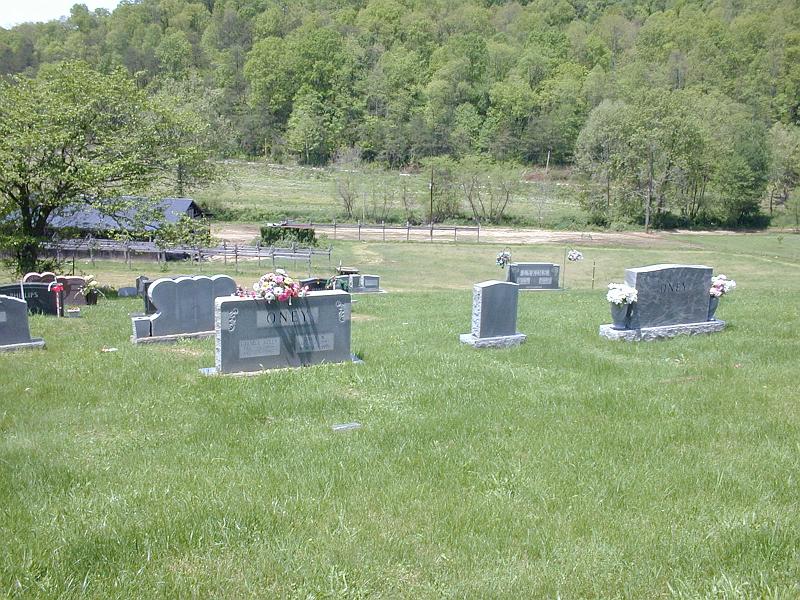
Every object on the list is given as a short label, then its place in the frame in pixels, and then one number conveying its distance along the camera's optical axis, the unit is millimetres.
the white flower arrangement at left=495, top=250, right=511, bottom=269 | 29391
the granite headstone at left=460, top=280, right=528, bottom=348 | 12492
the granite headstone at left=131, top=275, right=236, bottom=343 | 13250
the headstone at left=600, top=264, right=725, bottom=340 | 12781
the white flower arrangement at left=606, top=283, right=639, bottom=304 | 12477
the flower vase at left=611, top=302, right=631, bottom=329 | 12711
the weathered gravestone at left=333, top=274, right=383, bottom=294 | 27719
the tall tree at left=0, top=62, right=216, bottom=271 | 22250
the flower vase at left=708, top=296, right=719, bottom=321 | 13641
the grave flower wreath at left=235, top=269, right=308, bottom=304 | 10422
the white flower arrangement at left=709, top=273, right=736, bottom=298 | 13406
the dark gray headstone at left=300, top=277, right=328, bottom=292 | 20984
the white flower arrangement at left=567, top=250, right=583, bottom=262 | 34344
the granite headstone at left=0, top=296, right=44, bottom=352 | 12016
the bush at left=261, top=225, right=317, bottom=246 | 48625
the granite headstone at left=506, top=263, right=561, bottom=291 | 27359
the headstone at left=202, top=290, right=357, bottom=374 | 10281
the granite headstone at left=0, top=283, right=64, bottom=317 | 17000
